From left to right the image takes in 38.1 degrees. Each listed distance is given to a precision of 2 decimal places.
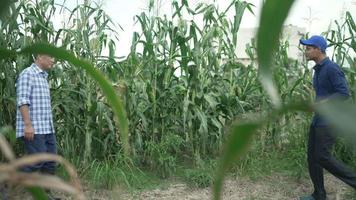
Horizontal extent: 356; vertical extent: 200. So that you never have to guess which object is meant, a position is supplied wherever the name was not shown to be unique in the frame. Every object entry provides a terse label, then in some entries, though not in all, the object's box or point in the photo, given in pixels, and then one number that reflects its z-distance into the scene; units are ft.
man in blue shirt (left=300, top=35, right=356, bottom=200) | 12.43
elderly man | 12.55
